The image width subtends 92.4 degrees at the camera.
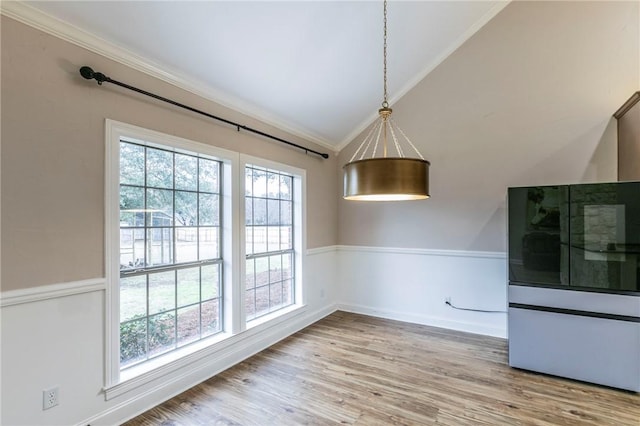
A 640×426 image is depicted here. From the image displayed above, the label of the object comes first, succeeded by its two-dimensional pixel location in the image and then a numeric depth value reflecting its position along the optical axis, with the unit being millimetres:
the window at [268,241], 3500
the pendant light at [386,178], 1666
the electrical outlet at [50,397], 1860
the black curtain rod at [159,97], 2020
